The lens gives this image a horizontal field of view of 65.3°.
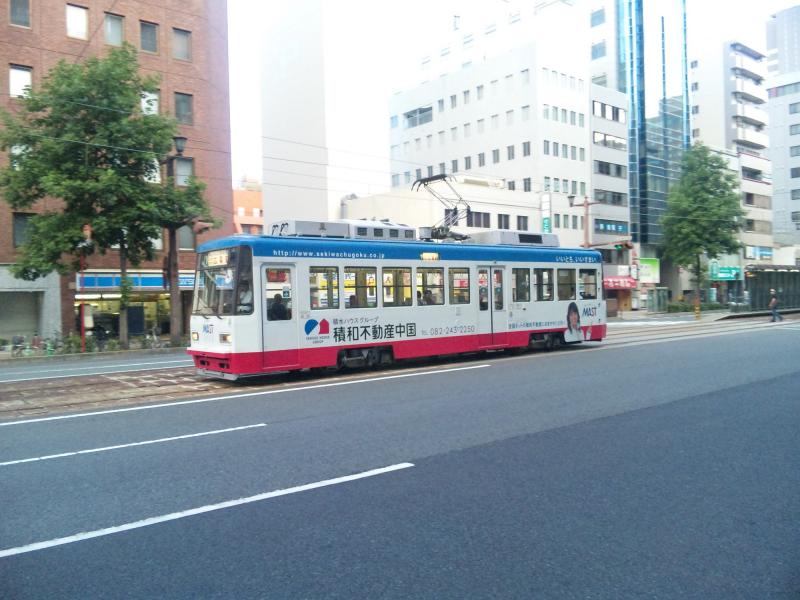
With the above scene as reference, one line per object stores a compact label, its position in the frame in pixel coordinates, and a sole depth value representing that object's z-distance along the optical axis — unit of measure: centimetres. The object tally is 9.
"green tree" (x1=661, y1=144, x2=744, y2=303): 5059
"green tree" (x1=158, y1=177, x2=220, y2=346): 2316
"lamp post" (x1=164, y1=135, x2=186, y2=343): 2481
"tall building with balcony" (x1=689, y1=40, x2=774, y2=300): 7200
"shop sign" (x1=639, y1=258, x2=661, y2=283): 6125
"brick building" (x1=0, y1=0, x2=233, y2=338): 2814
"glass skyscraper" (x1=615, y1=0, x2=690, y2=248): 6325
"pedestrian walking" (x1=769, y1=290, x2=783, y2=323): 3253
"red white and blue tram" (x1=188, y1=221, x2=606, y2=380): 1214
